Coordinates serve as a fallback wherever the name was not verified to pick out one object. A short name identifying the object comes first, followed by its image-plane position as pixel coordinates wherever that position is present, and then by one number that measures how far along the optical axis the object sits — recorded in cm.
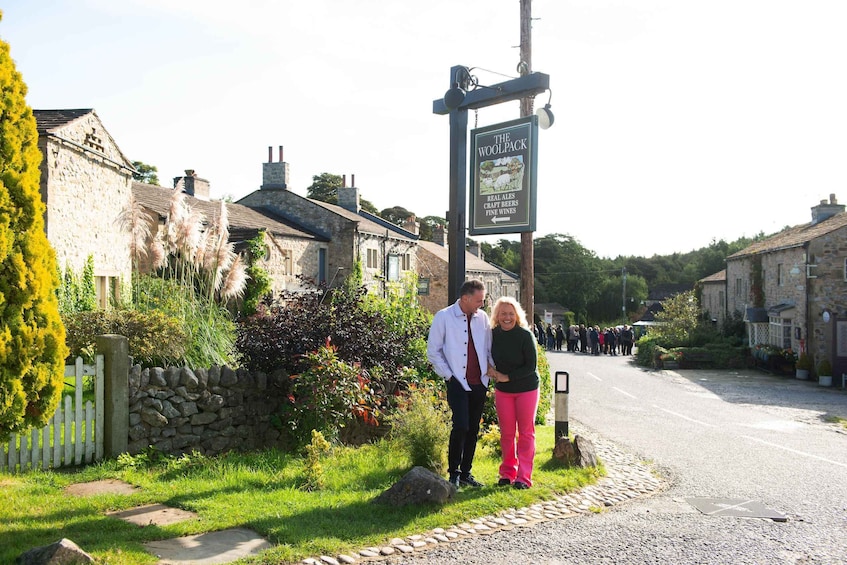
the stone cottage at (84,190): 1438
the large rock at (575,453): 750
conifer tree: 507
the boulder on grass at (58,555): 402
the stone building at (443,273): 4172
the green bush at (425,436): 661
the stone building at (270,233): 2437
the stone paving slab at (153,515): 527
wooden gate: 659
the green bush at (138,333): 755
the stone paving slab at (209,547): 453
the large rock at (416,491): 572
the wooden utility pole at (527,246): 1324
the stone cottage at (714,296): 3914
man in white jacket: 632
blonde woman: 641
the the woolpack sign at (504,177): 784
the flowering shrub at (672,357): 2865
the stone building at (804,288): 2464
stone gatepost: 702
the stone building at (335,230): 3231
